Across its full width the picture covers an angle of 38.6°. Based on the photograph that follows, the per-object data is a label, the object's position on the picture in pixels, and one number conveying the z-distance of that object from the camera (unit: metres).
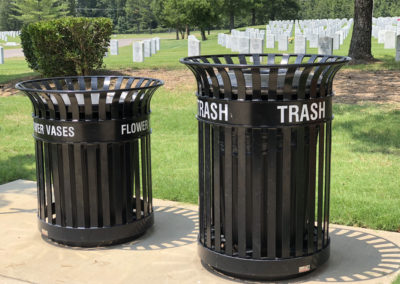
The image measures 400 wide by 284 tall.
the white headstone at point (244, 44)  20.25
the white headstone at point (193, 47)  18.80
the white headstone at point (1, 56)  22.89
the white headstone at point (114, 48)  26.36
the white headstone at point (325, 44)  15.72
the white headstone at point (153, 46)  24.52
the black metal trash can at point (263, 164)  3.16
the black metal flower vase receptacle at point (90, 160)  3.83
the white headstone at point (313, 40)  22.90
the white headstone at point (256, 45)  19.19
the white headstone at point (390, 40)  20.94
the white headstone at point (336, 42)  21.89
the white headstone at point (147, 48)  22.72
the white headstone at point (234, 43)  22.54
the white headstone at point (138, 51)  19.45
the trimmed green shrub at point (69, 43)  11.77
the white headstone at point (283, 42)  23.30
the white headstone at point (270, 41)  25.01
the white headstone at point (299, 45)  19.57
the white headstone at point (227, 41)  26.64
